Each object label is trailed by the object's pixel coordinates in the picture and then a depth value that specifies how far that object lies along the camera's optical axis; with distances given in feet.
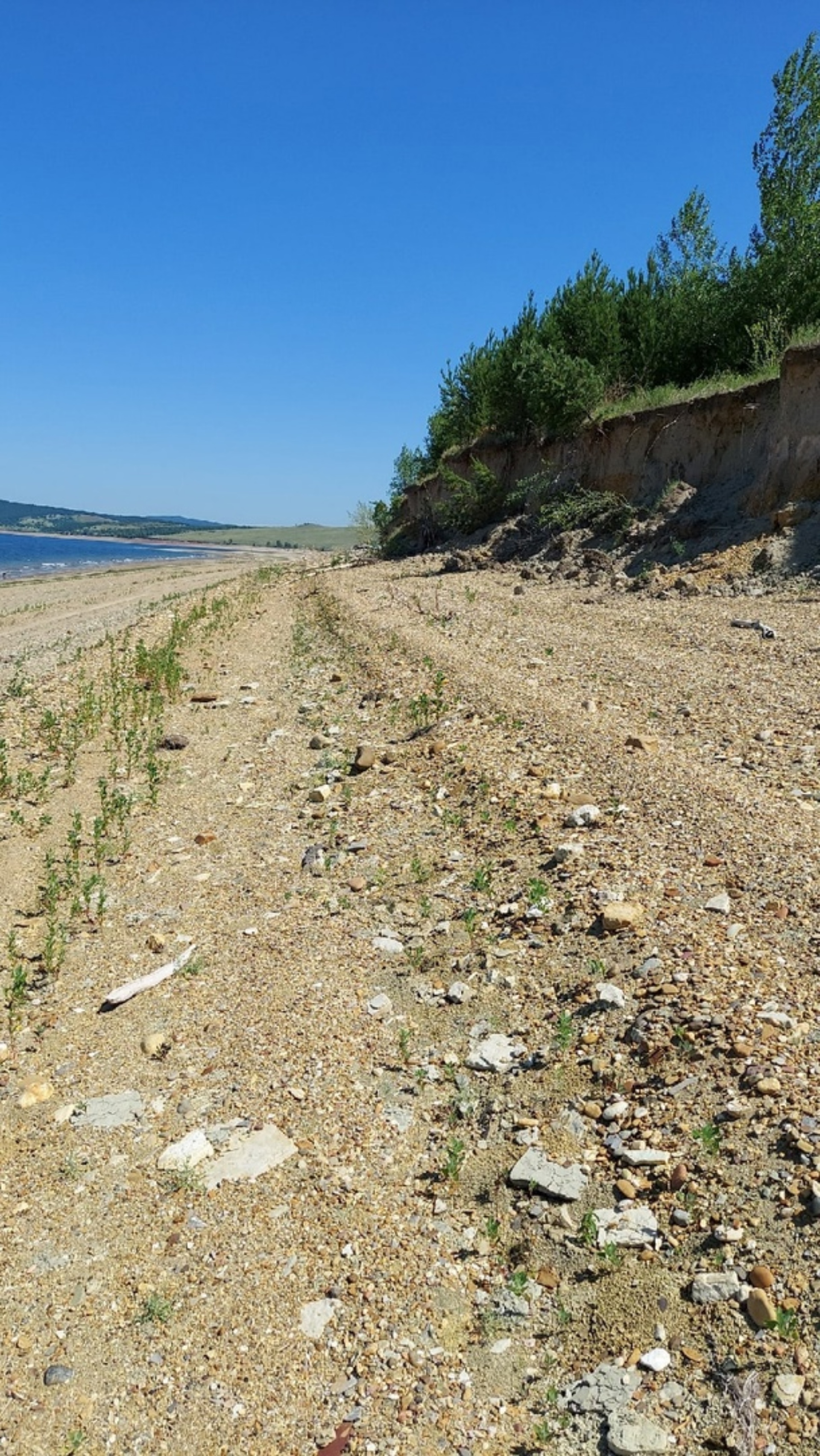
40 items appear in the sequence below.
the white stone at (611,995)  13.58
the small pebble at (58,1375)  9.38
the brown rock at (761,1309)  8.54
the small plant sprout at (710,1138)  10.48
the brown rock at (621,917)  15.16
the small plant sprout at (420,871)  19.40
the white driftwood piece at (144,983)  16.35
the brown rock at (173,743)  31.83
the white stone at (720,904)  14.89
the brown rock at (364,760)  26.78
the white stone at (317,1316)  9.72
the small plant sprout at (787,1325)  8.37
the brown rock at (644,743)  22.85
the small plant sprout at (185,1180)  11.84
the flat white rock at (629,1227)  9.98
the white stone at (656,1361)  8.57
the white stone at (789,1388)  7.86
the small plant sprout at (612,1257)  9.73
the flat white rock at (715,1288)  8.98
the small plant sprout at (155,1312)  9.96
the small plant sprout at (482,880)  18.19
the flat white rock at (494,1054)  13.41
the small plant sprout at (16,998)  15.89
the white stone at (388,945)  17.06
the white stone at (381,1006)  15.15
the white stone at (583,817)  19.30
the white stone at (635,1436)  7.87
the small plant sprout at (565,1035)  13.26
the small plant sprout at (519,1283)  9.83
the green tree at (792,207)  58.18
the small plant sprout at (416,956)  16.43
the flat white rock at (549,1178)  10.85
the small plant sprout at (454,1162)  11.48
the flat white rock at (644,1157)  10.82
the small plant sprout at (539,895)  16.87
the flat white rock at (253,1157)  11.96
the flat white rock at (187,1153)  12.29
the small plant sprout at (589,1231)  10.15
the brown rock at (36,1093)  13.88
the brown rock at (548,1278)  9.88
